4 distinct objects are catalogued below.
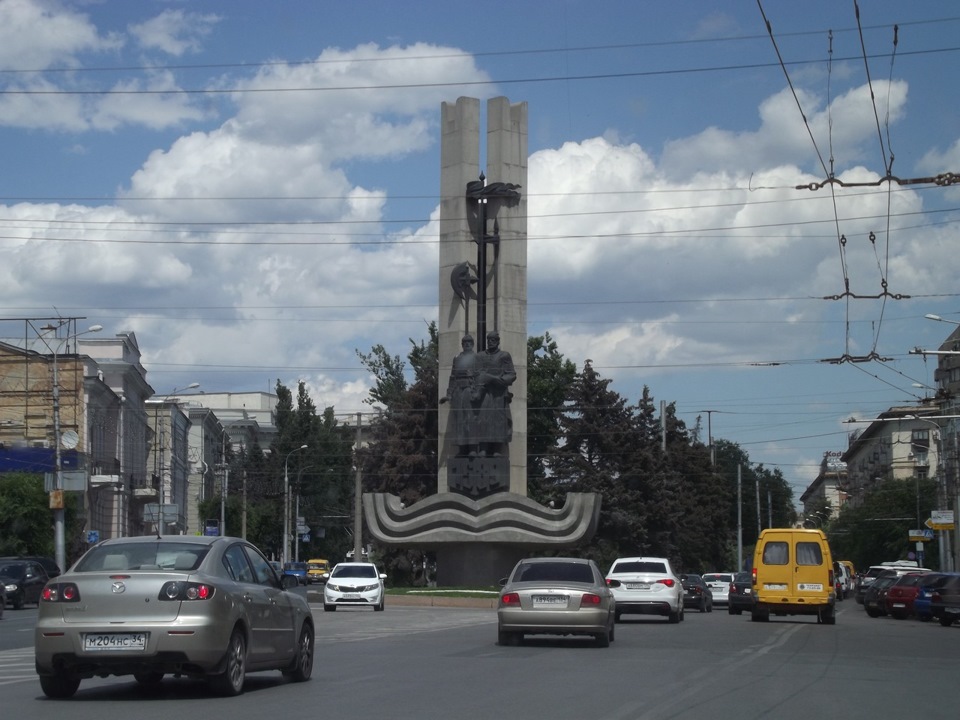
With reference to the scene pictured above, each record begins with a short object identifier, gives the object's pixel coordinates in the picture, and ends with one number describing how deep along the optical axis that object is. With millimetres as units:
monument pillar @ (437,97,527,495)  57531
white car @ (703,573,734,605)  54688
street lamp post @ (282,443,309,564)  85250
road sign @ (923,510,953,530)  62906
